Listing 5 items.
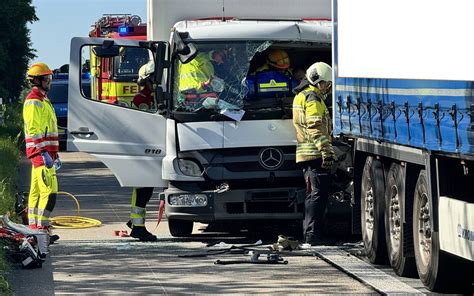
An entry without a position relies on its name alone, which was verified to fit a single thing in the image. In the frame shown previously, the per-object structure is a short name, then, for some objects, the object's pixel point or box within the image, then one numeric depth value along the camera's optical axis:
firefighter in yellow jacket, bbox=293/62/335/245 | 16.23
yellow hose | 19.20
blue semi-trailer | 10.77
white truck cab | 16.67
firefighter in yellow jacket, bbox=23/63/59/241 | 15.98
